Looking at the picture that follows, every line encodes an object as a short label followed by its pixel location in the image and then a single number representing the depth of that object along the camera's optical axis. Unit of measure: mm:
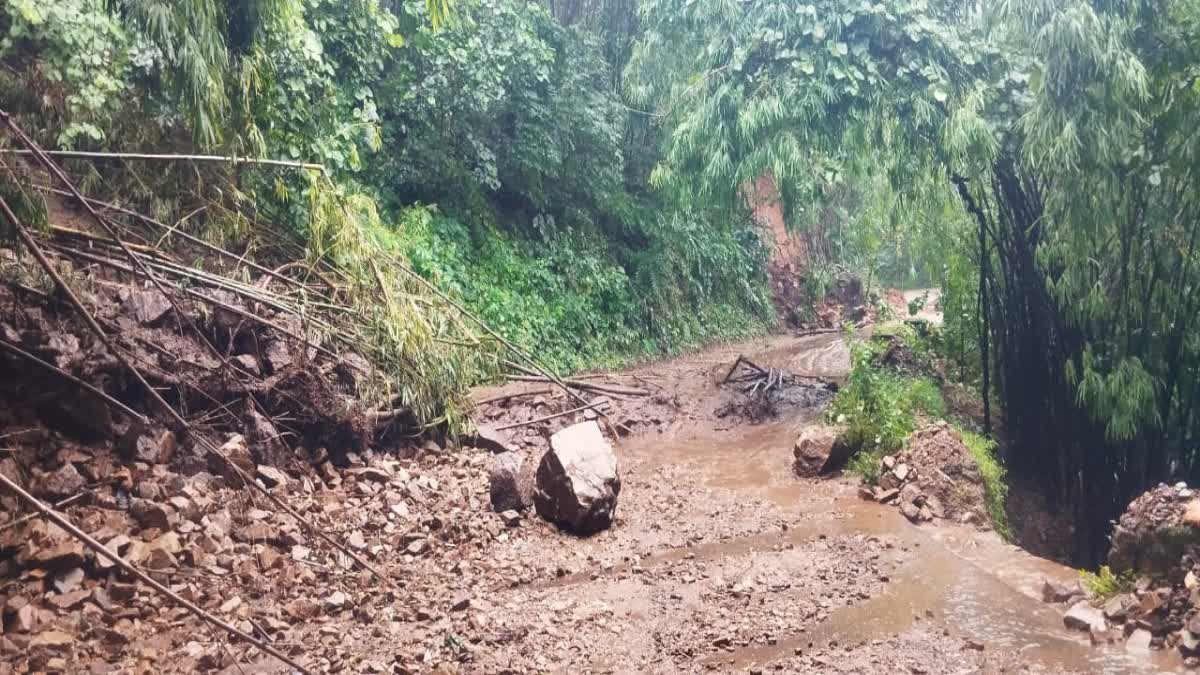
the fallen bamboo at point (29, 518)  4174
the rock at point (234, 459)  5637
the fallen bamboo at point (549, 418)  8309
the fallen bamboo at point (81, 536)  2475
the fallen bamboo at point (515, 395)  8820
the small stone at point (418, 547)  5520
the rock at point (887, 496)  6512
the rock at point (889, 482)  6633
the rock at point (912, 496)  6309
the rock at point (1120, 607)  4105
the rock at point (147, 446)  5316
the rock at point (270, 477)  5867
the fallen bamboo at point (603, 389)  9938
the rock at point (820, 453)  7395
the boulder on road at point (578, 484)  5902
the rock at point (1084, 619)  4105
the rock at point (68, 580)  4305
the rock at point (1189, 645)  3676
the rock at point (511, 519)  6055
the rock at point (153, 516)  4934
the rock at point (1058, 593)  4520
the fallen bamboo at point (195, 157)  4367
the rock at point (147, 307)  5742
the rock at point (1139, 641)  3859
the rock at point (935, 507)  6205
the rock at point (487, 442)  7711
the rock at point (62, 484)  4809
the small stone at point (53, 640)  3911
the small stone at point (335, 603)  4688
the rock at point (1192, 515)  4091
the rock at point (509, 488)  6219
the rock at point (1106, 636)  4004
